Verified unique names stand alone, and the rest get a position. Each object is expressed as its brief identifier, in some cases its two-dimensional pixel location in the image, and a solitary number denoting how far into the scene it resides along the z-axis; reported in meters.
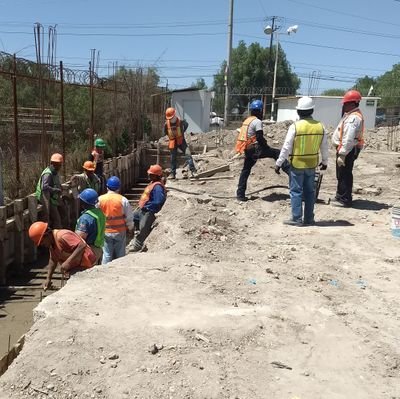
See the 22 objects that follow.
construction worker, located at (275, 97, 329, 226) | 6.83
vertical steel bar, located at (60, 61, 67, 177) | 10.88
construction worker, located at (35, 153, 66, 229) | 8.57
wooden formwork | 8.08
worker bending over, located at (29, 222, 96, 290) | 5.16
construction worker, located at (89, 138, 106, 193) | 10.69
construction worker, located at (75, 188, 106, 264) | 5.71
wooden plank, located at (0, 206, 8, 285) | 8.00
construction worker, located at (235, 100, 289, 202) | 8.11
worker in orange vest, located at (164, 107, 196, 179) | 11.40
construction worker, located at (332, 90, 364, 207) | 7.31
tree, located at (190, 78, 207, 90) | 70.01
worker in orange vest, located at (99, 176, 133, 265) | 6.53
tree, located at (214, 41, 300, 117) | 59.41
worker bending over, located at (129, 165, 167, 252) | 7.18
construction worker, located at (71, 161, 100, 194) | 9.72
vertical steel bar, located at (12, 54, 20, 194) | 8.47
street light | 35.31
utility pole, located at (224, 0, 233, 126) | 27.52
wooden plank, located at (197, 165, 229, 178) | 11.54
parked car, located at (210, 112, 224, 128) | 33.26
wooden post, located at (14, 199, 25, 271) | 8.45
